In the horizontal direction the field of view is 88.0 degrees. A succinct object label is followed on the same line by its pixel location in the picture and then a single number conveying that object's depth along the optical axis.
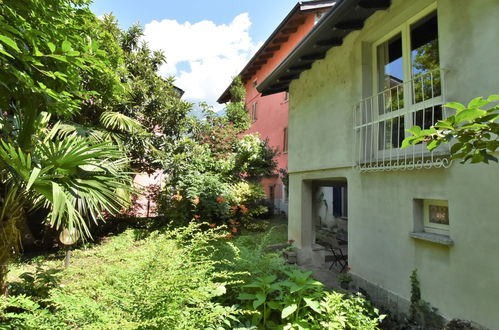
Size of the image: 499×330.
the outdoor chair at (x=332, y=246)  7.20
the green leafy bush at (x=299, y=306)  2.95
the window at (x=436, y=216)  3.55
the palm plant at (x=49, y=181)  2.82
